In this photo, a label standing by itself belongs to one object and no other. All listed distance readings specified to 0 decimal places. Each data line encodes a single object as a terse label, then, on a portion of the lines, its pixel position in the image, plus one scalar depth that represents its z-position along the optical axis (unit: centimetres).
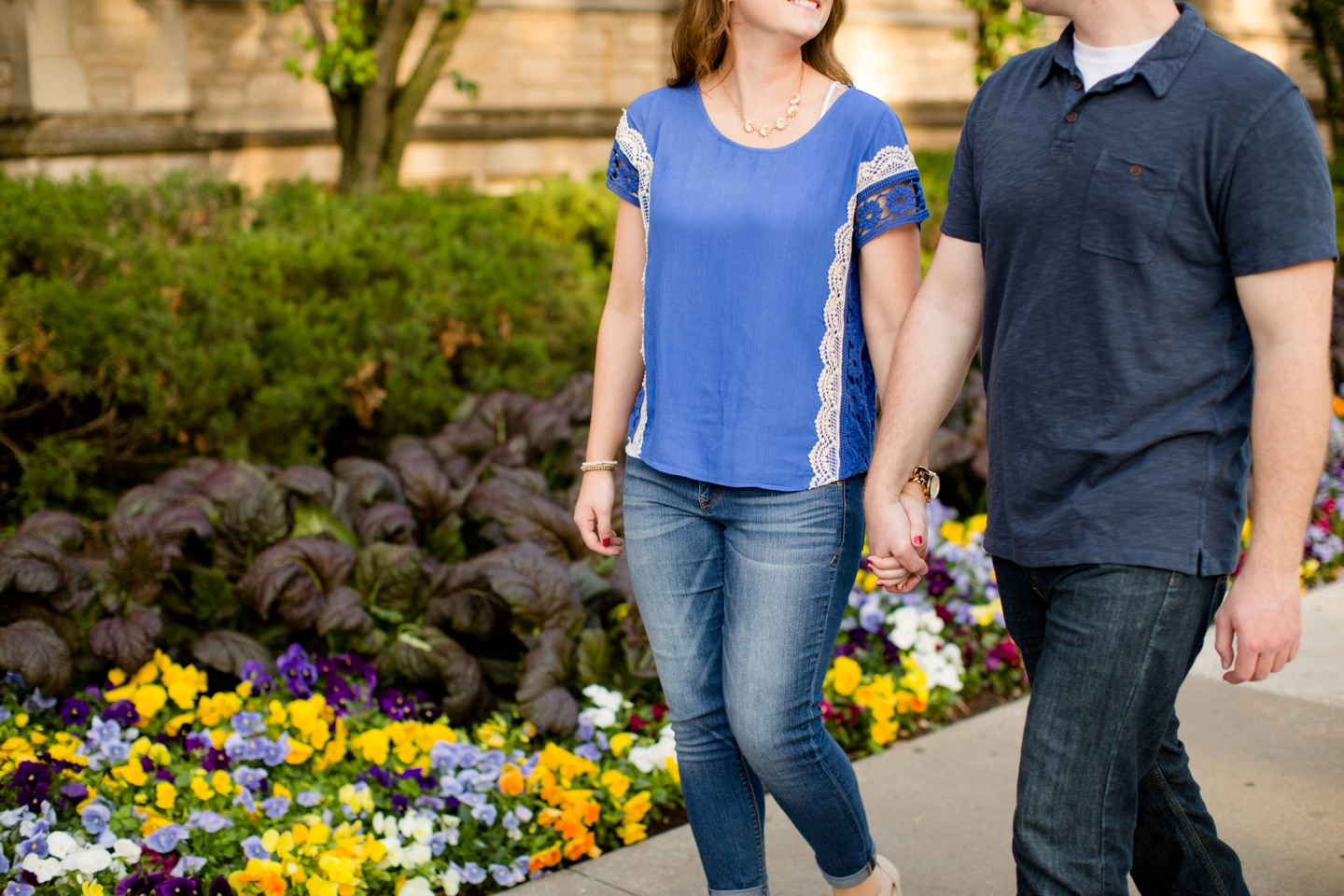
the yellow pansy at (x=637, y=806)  307
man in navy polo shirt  165
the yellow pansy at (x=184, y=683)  335
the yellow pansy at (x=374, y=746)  315
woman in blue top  213
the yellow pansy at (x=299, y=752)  311
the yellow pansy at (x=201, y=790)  292
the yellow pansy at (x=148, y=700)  329
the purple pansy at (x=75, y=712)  330
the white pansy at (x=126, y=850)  273
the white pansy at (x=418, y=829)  290
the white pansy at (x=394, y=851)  283
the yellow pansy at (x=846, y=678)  368
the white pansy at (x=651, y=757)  329
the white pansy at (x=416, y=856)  284
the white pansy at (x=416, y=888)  275
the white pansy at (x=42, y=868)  268
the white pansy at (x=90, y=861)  268
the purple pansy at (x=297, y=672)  344
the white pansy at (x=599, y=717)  339
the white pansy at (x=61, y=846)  272
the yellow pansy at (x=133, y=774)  301
